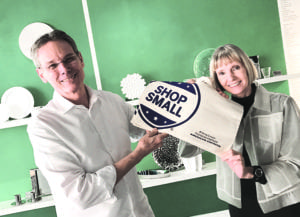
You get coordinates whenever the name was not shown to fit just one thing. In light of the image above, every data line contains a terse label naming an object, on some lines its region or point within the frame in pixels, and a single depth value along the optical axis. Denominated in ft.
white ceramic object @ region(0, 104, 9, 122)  9.20
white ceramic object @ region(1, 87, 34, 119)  9.53
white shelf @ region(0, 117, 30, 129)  9.16
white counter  9.03
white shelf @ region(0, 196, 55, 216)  8.97
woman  5.12
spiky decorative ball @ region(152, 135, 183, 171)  9.94
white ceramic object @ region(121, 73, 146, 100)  9.85
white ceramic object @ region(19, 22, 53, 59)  9.73
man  5.00
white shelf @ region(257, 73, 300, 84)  9.91
